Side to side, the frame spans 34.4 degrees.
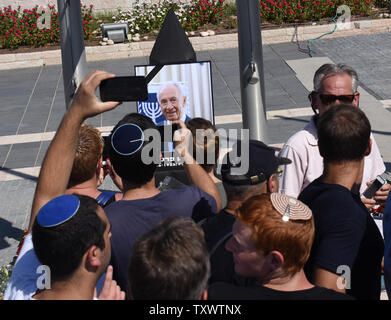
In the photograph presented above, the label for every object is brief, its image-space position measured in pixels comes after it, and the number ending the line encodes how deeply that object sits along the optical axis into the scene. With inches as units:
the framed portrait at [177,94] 271.4
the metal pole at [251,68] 263.9
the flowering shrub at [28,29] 668.7
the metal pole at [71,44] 257.1
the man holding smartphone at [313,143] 175.3
